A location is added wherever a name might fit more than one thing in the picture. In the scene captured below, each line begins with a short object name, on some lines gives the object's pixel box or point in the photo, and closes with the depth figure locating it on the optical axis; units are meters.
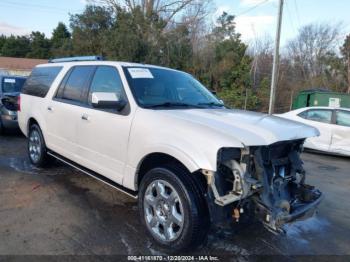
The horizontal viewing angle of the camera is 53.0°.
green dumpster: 15.84
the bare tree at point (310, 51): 35.22
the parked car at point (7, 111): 9.20
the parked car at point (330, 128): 9.55
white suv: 3.17
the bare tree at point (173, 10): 32.50
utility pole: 16.07
